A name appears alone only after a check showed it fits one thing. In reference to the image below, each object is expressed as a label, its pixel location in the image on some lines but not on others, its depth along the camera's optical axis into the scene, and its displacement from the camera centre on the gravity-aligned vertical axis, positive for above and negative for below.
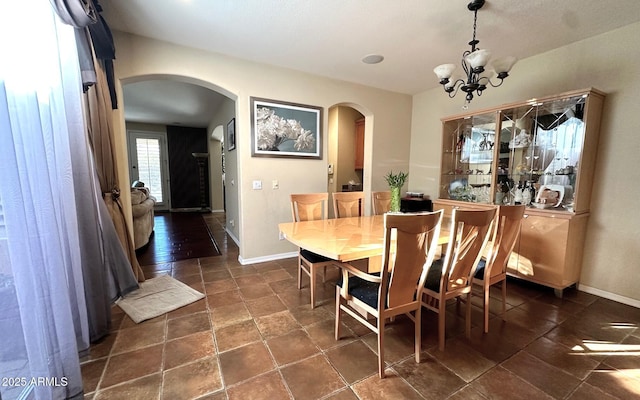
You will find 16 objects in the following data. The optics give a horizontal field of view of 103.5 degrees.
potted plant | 2.51 -0.17
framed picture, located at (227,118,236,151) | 4.16 +0.61
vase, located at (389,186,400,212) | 2.53 -0.27
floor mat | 2.22 -1.24
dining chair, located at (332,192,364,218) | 3.01 -0.39
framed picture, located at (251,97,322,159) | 3.29 +0.57
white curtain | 1.02 -0.21
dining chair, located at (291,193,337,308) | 2.64 -0.42
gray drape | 1.57 -0.32
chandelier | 1.87 +0.83
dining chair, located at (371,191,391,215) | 3.11 -0.37
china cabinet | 2.50 +0.02
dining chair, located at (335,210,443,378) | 1.39 -0.63
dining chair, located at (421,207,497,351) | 1.63 -0.59
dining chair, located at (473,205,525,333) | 1.92 -0.58
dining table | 1.66 -0.51
